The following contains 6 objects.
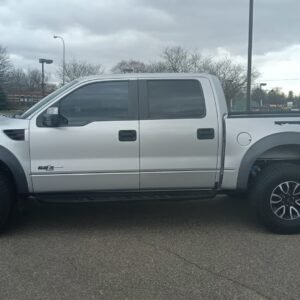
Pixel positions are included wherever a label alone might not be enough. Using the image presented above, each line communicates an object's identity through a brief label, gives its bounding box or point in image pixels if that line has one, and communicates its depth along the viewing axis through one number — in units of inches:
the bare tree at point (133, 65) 1502.4
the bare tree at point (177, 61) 1395.5
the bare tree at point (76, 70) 1434.7
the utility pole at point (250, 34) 338.5
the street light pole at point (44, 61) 993.6
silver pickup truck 144.2
